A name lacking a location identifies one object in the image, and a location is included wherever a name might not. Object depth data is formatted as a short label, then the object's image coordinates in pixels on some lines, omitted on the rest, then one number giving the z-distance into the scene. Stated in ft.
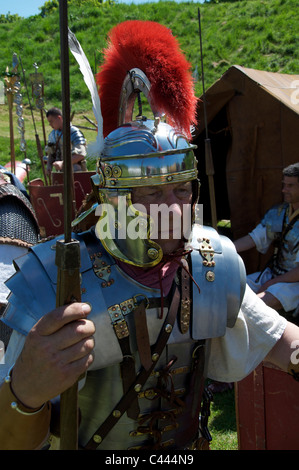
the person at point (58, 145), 20.52
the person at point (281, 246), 12.53
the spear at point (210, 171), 12.65
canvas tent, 15.33
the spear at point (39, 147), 21.18
